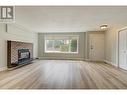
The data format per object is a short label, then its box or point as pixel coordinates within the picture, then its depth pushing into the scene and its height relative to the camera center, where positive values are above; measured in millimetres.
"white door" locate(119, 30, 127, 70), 3308 -81
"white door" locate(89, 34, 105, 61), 5158 +18
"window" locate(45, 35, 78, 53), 5645 +253
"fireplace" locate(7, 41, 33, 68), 3253 -305
